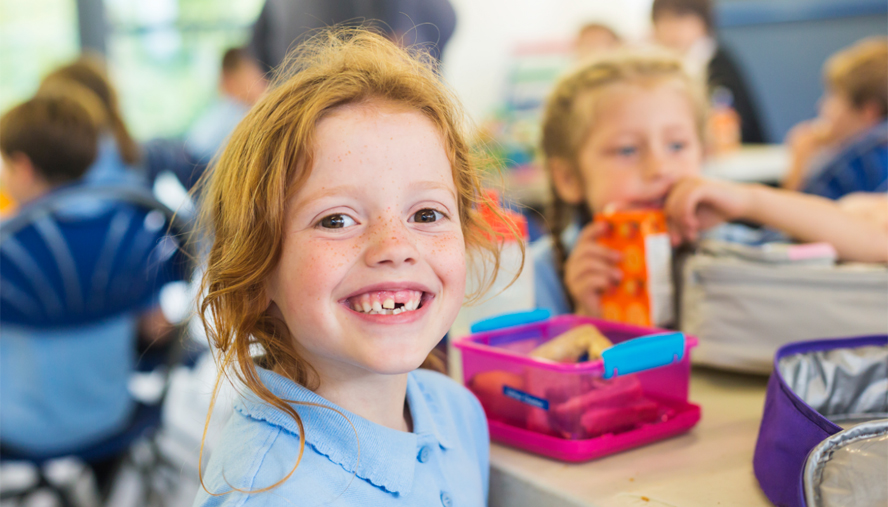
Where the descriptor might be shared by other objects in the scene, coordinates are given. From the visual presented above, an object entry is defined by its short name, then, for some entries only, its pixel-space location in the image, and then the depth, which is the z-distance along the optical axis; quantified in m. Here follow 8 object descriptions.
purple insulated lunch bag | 0.55
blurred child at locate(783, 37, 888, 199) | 1.90
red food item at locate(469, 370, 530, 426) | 0.81
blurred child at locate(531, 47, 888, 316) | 1.07
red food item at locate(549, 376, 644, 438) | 0.75
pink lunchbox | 0.75
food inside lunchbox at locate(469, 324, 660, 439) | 0.75
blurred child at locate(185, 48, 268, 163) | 3.51
